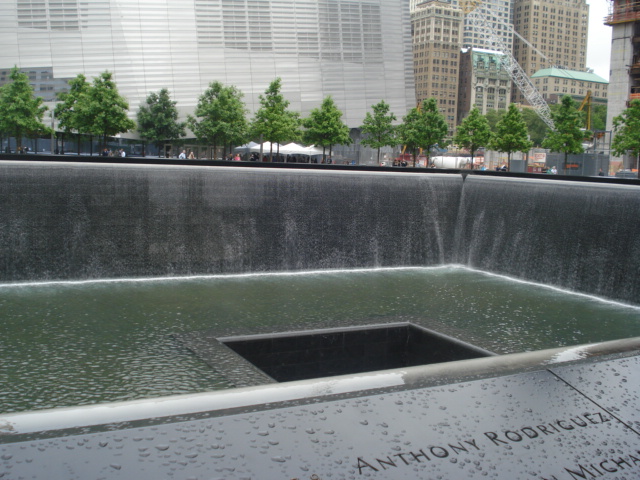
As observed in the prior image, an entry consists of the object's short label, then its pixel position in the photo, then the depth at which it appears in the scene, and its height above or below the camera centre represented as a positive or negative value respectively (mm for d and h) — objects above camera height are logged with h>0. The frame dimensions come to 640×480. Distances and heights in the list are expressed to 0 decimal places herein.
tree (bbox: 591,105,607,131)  91875 +3909
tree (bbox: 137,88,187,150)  41000 +1589
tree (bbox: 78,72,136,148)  33750 +1900
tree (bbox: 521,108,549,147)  94750 +2702
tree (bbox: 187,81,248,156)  37812 +1581
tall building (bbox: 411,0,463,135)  122625 +15843
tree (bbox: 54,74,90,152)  34062 +1893
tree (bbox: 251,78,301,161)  35500 +1322
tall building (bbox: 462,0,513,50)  154875 +30351
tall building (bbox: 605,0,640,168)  41594 +5631
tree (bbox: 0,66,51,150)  31844 +1828
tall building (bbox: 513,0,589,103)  151250 +26535
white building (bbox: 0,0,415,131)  39750 +6309
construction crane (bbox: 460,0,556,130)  85888 +10840
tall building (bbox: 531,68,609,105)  122500 +11460
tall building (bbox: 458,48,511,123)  123500 +11773
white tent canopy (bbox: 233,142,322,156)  36750 -224
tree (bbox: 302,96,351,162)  36625 +1031
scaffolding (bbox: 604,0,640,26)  41125 +8207
